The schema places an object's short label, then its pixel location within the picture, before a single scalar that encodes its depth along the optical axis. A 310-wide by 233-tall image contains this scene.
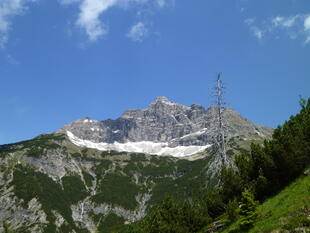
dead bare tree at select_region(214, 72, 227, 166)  52.26
